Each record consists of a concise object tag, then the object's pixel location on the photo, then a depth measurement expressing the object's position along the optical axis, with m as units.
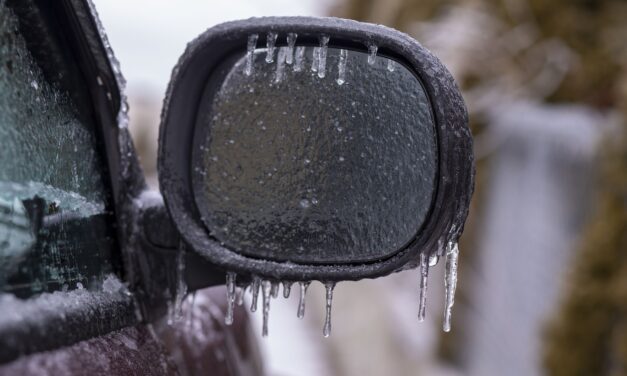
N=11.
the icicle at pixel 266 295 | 1.17
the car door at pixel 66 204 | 1.03
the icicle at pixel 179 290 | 1.20
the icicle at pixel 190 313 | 1.30
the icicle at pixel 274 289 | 1.17
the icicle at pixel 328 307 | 1.16
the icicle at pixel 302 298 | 1.17
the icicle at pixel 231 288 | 1.18
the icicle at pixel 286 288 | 1.16
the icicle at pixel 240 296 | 1.26
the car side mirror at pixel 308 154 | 1.12
